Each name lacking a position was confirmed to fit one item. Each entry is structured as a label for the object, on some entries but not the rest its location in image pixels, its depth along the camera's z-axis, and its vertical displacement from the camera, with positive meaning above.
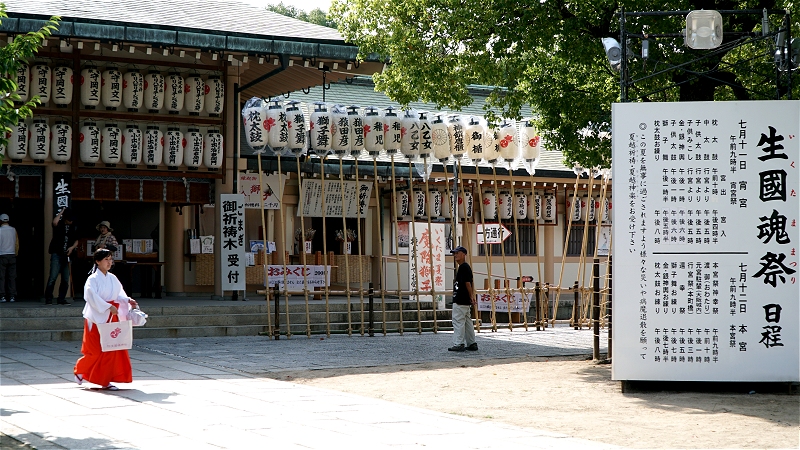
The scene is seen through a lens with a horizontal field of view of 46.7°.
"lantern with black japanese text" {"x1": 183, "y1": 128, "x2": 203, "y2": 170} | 17.72 +1.93
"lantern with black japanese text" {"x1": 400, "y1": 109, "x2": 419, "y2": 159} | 16.94 +2.15
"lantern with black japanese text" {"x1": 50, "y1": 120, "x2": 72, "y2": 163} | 16.69 +1.98
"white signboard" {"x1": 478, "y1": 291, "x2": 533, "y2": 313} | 19.23 -1.12
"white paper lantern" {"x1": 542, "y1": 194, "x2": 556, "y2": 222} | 24.73 +1.19
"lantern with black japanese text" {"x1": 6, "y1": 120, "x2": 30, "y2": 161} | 16.30 +1.92
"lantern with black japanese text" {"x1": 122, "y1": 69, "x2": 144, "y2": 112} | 17.17 +3.00
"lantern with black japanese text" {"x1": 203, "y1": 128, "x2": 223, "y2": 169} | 17.94 +1.96
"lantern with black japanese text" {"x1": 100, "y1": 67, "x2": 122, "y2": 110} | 17.02 +3.01
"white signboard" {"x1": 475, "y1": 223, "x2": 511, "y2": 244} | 21.62 +0.40
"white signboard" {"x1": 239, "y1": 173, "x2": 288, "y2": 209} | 20.08 +1.34
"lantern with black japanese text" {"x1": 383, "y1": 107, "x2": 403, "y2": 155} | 16.86 +2.16
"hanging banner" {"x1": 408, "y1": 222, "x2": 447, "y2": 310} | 19.06 -0.17
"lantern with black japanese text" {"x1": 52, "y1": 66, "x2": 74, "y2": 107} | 16.58 +2.97
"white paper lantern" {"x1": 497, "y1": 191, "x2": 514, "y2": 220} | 23.88 +1.12
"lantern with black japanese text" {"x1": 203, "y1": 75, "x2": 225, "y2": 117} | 17.95 +3.01
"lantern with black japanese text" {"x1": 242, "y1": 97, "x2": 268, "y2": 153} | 15.89 +2.20
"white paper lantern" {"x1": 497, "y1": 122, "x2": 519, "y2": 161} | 17.92 +2.13
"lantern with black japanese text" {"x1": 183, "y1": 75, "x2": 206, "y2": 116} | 17.73 +2.99
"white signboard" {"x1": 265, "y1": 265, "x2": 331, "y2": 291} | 18.78 -0.52
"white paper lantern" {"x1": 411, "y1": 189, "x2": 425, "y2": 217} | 23.11 +1.20
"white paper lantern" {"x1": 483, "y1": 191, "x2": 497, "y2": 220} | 24.11 +1.16
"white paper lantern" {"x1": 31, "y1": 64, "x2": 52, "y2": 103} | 16.41 +3.03
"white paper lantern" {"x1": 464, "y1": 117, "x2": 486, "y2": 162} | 17.70 +2.19
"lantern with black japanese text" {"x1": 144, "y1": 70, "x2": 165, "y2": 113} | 17.34 +3.00
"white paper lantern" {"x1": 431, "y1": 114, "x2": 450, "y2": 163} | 17.22 +2.10
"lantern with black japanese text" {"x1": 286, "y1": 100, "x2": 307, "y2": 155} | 16.14 +2.18
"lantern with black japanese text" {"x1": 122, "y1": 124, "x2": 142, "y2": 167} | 17.25 +1.97
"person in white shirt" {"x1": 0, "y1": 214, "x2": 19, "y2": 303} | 16.55 -0.07
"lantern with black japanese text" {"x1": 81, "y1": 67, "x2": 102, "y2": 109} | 16.86 +2.98
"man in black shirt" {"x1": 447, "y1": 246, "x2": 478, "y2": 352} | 14.49 -0.84
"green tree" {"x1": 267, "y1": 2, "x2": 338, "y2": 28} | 59.97 +15.86
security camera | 10.93 +2.32
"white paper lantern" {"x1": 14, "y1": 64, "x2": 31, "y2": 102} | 16.22 +3.00
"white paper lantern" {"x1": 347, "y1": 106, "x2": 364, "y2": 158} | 16.58 +2.22
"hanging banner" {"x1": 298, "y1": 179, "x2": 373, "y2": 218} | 20.95 +1.23
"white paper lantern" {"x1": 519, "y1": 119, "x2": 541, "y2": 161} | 18.08 +2.13
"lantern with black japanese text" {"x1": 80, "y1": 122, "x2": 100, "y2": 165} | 16.92 +1.98
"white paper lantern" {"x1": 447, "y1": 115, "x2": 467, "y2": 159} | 17.39 +2.17
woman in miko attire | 9.84 -0.74
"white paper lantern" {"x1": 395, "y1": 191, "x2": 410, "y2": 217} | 22.91 +1.16
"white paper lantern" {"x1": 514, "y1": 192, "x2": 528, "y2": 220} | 24.45 +1.15
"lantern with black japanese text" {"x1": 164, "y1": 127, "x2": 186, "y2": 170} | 17.56 +1.96
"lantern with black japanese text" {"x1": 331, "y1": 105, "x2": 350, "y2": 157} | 16.47 +2.15
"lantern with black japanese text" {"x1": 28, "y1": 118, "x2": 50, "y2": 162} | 16.47 +1.96
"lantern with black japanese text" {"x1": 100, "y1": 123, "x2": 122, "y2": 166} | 17.08 +1.99
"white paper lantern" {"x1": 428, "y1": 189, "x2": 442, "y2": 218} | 22.92 +1.17
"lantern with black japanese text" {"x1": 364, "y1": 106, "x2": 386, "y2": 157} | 16.72 +2.16
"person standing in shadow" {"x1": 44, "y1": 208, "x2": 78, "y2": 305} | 15.77 +0.04
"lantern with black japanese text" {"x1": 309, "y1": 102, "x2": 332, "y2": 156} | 16.34 +2.10
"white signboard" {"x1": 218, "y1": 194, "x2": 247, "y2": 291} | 18.00 +0.17
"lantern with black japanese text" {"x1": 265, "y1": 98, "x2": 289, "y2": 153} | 15.98 +2.17
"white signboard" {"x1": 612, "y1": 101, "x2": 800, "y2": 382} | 10.13 +0.03
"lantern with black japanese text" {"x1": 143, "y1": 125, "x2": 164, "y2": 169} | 17.41 +1.99
